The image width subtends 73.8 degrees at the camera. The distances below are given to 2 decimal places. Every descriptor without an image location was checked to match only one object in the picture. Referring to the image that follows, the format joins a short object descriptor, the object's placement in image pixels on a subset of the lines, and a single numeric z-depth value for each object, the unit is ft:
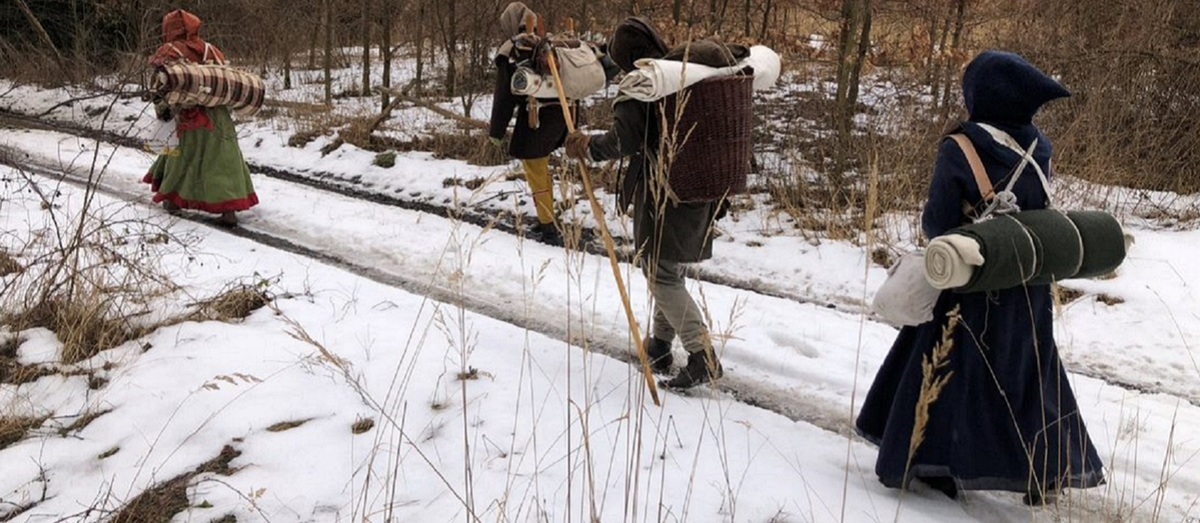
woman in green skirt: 21.83
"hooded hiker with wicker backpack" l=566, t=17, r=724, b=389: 11.44
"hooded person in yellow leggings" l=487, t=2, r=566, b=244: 20.02
